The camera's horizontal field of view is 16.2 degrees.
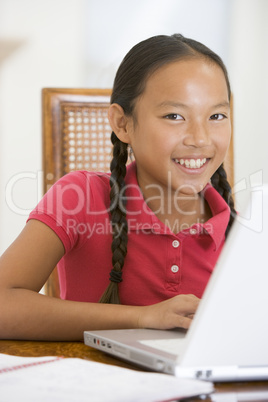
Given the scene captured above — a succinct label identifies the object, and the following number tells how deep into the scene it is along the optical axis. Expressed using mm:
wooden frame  1888
